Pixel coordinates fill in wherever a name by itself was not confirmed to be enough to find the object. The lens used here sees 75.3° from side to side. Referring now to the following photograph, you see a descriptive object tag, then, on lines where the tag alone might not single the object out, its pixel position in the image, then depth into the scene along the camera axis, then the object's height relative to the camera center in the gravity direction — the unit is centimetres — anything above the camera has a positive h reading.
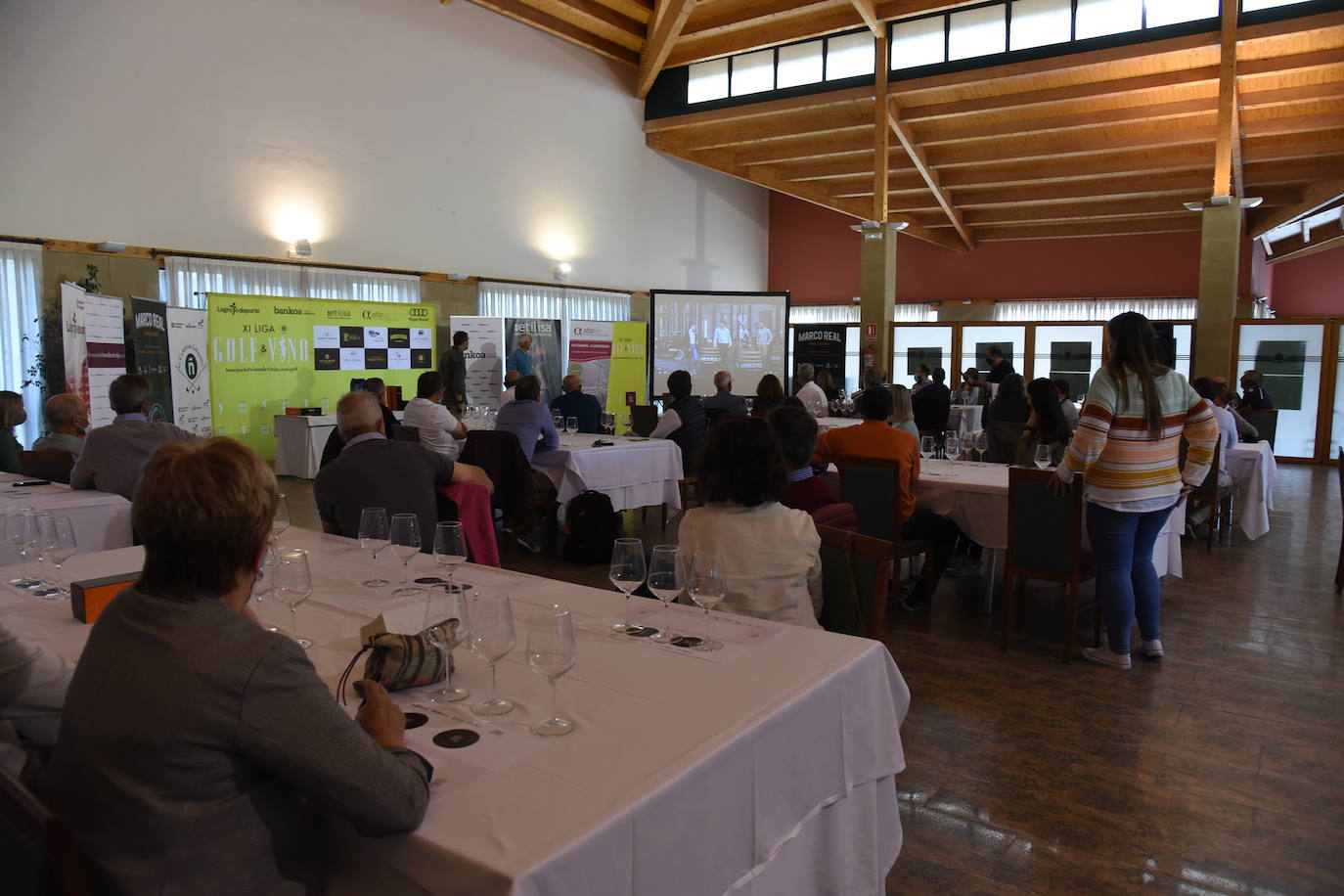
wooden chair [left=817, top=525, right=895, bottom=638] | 237 -60
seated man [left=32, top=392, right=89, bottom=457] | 470 -34
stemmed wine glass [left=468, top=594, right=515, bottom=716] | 150 -45
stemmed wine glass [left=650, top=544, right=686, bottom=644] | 196 -47
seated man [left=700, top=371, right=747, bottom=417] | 798 -31
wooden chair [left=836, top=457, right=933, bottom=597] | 441 -65
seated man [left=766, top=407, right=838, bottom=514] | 339 -35
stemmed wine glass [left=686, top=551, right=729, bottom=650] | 195 -48
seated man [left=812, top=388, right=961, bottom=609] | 457 -45
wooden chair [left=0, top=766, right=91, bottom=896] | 108 -60
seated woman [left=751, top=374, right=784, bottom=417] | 715 -23
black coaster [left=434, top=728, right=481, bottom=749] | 146 -63
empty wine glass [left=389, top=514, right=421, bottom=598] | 233 -46
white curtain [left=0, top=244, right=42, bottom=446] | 805 +42
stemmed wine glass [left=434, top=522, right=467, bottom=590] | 219 -46
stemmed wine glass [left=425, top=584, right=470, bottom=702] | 163 -49
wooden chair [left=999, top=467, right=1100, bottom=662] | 396 -77
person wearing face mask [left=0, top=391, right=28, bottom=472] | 496 -38
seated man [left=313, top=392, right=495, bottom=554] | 335 -44
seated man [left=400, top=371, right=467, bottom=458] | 622 -37
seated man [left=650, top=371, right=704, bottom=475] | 695 -44
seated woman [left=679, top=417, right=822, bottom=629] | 247 -48
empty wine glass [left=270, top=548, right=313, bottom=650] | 190 -48
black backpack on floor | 593 -111
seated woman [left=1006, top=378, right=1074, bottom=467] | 505 -33
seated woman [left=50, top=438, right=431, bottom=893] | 114 -49
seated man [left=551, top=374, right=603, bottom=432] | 755 -35
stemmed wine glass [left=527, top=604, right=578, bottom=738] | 146 -47
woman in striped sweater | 368 -35
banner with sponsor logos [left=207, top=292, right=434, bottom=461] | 943 +13
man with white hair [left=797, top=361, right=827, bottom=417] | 967 -34
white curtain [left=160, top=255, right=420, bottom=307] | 923 +95
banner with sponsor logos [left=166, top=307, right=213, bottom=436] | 898 -7
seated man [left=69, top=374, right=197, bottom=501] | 394 -42
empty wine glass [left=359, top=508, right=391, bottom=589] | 246 -46
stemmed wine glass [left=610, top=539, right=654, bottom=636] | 200 -46
